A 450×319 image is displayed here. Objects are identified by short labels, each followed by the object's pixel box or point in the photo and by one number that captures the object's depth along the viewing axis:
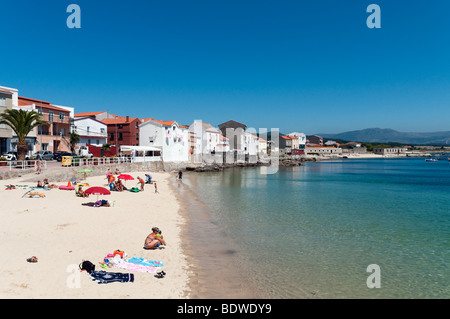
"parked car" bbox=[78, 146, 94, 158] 51.00
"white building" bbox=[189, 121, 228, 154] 87.62
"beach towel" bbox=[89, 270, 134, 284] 8.96
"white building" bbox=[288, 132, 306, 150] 176.38
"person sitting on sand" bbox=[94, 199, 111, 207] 19.39
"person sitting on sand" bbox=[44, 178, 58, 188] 24.92
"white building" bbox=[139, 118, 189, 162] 65.44
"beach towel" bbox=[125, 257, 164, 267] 10.39
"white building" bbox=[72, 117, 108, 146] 56.07
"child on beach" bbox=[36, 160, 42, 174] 29.70
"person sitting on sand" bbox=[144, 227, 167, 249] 12.30
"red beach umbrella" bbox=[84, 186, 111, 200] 19.86
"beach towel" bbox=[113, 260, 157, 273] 10.02
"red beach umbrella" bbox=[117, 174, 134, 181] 26.66
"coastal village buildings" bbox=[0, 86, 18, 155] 36.40
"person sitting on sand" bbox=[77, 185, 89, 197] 21.84
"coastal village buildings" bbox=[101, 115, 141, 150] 66.81
